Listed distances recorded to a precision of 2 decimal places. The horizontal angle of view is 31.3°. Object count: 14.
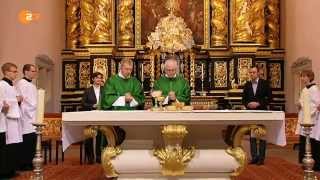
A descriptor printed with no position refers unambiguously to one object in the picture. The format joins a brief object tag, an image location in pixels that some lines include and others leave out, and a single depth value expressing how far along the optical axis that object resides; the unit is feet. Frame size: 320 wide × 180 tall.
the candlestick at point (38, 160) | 18.18
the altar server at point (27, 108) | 33.17
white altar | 21.13
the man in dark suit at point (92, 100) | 36.99
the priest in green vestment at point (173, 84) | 26.66
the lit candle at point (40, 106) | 18.22
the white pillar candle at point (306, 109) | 18.47
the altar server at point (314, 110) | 32.62
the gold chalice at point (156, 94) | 23.53
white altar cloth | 21.07
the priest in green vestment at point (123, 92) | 27.02
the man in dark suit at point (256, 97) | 35.86
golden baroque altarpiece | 56.29
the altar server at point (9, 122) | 29.86
